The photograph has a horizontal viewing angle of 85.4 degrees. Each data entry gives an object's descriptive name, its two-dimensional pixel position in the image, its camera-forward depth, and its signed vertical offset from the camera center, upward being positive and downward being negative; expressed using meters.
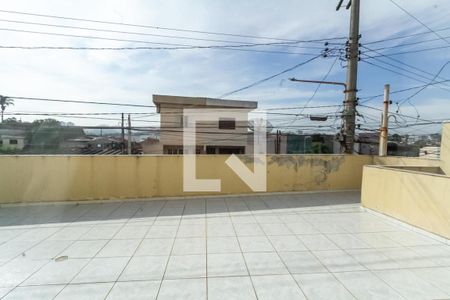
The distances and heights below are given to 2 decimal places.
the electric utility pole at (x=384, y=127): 6.26 +0.38
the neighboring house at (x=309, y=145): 14.54 -0.29
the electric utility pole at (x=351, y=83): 7.15 +1.70
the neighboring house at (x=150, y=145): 15.52 -0.46
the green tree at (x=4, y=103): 9.90 +1.37
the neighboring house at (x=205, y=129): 14.75 +0.63
